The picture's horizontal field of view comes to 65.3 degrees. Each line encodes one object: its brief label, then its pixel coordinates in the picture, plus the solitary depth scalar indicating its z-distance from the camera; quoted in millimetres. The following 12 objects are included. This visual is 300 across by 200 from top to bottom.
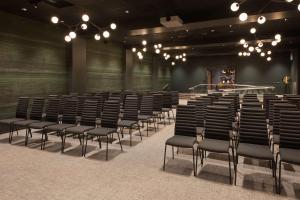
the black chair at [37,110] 5871
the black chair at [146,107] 6586
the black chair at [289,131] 3506
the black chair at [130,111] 5891
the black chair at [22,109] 6091
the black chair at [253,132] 3602
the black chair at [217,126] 3973
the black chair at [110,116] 5014
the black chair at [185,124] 4232
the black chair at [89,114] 5219
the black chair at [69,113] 5523
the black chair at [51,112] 5676
